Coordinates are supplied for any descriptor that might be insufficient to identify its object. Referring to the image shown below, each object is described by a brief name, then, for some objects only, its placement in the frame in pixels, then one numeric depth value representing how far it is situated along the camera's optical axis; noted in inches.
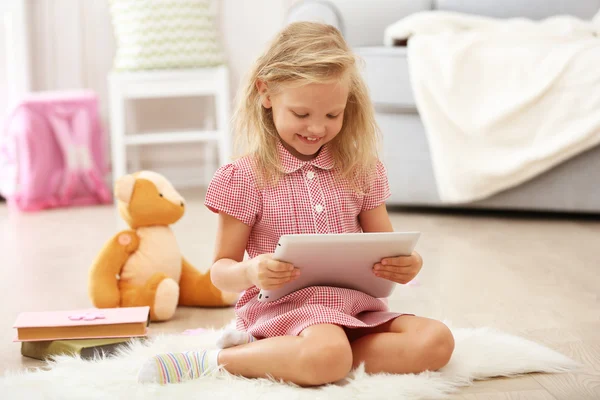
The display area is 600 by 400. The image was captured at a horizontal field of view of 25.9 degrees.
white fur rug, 80.7
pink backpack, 160.6
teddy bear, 100.6
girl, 83.2
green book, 89.4
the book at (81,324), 91.1
